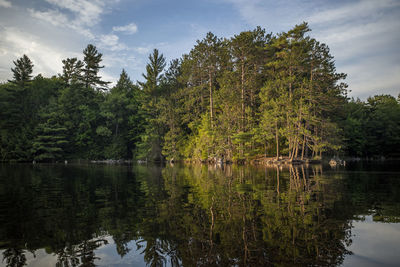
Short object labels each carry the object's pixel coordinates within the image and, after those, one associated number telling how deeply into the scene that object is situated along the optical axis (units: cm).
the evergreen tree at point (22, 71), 5034
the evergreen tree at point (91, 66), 5900
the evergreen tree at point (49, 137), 4682
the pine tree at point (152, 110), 5356
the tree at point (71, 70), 5782
